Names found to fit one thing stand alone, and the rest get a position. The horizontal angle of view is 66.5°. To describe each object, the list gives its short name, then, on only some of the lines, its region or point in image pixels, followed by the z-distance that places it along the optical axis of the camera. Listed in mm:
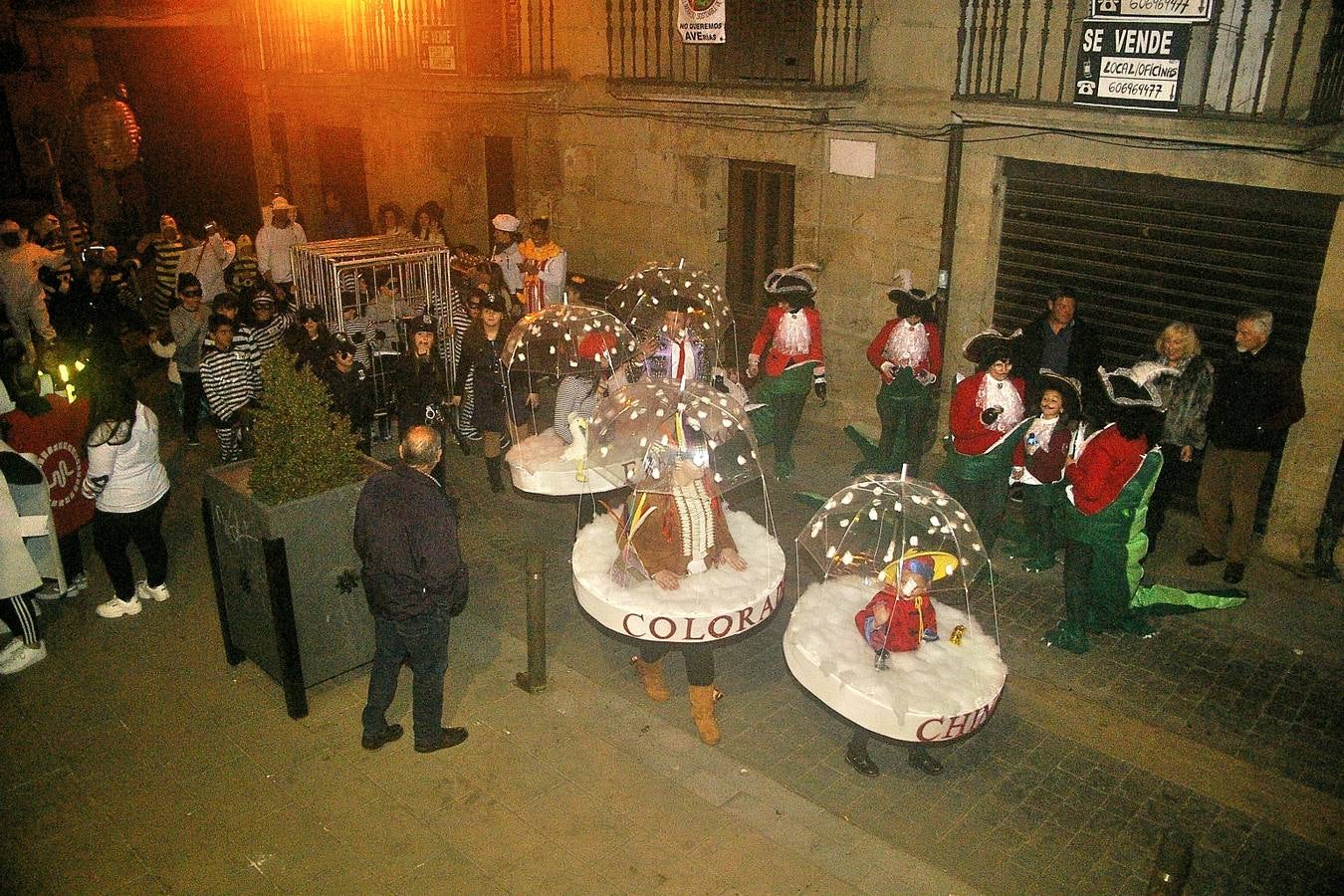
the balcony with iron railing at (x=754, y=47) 11109
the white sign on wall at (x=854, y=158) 10969
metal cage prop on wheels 10719
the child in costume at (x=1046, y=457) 7848
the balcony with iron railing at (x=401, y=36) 14805
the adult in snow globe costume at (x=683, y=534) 6242
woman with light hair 8250
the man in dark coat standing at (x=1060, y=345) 9227
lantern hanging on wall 13609
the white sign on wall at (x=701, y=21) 11953
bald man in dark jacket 5625
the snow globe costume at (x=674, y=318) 9164
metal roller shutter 8516
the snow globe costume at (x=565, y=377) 8039
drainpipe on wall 10219
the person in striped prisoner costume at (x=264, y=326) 9883
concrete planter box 6137
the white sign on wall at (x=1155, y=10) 8555
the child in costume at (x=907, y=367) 9602
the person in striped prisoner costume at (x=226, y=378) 9430
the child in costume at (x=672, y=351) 9125
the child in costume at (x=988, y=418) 8133
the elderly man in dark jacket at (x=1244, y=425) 7934
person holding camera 12891
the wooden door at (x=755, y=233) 12375
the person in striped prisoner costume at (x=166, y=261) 13156
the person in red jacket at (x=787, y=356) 10008
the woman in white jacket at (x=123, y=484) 6852
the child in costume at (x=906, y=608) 5742
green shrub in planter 6113
